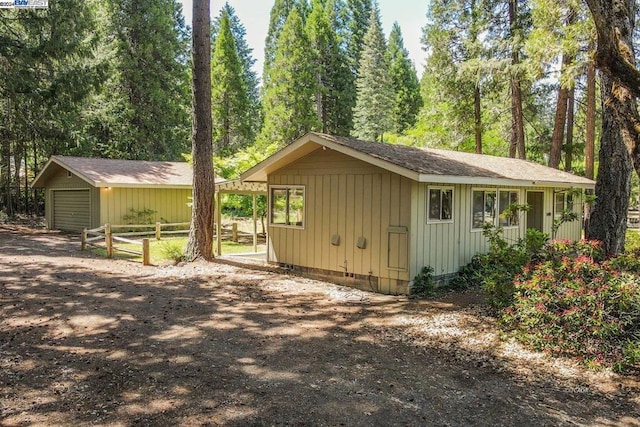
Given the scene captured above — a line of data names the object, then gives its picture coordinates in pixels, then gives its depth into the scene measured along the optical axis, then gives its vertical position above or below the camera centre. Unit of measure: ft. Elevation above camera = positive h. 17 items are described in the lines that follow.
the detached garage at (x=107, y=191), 65.46 +1.51
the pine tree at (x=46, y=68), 52.95 +15.73
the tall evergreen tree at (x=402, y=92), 139.33 +32.44
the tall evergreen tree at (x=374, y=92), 121.08 +28.28
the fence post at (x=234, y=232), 63.16 -4.07
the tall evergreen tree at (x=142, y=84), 96.17 +24.34
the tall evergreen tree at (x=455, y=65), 66.23 +19.93
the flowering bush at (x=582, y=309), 18.60 -4.48
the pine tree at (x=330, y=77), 119.96 +32.41
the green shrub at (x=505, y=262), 24.26 -3.27
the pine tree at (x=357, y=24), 143.23 +53.19
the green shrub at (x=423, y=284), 31.65 -5.48
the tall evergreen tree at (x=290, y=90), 104.99 +24.62
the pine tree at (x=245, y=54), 165.89 +51.73
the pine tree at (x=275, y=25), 132.46 +49.46
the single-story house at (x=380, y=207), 31.61 -0.40
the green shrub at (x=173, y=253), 43.39 -4.79
